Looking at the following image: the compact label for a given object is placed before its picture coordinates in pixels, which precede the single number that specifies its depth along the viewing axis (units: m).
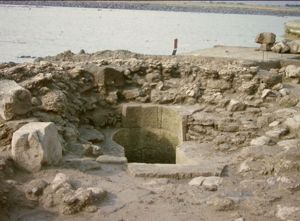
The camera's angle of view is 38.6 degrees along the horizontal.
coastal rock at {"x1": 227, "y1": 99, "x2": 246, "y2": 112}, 8.11
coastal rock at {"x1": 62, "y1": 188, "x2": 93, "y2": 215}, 4.47
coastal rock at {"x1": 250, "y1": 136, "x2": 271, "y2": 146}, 6.74
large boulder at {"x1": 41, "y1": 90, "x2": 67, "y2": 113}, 6.95
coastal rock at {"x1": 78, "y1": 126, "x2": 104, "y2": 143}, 7.54
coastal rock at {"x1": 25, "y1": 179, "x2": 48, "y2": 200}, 4.71
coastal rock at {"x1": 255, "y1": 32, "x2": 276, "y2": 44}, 14.16
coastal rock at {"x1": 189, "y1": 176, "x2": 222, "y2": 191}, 5.18
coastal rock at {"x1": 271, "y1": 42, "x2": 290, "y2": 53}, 13.49
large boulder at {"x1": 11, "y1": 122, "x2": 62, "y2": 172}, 5.21
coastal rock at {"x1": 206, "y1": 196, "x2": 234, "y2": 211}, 4.61
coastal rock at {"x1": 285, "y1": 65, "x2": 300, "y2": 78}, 10.23
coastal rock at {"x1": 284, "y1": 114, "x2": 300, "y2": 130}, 7.02
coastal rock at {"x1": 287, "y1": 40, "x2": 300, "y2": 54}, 13.48
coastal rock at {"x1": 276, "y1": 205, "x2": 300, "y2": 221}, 4.39
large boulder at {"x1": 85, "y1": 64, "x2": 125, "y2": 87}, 8.77
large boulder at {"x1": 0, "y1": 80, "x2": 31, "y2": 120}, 5.95
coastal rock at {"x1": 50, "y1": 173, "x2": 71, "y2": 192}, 4.79
